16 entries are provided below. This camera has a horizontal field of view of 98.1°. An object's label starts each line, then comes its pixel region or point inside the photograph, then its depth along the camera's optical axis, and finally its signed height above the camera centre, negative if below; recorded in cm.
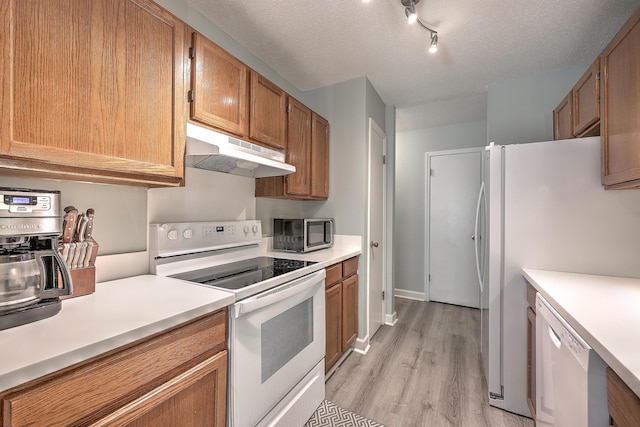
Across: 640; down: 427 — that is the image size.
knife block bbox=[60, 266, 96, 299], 104 -26
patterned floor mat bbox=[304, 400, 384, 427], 158 -120
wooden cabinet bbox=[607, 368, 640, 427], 68 -49
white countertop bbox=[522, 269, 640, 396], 74 -35
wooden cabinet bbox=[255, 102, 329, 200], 206 +44
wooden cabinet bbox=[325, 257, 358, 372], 195 -72
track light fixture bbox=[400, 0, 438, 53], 153 +115
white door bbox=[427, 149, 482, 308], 354 -13
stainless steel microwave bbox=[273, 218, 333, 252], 215 -17
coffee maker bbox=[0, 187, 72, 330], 80 -14
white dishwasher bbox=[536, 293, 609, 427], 84 -57
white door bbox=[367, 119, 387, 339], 258 -10
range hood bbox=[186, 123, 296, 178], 135 +31
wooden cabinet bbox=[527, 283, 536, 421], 150 -75
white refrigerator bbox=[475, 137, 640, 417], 151 -8
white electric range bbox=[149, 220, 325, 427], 116 -49
